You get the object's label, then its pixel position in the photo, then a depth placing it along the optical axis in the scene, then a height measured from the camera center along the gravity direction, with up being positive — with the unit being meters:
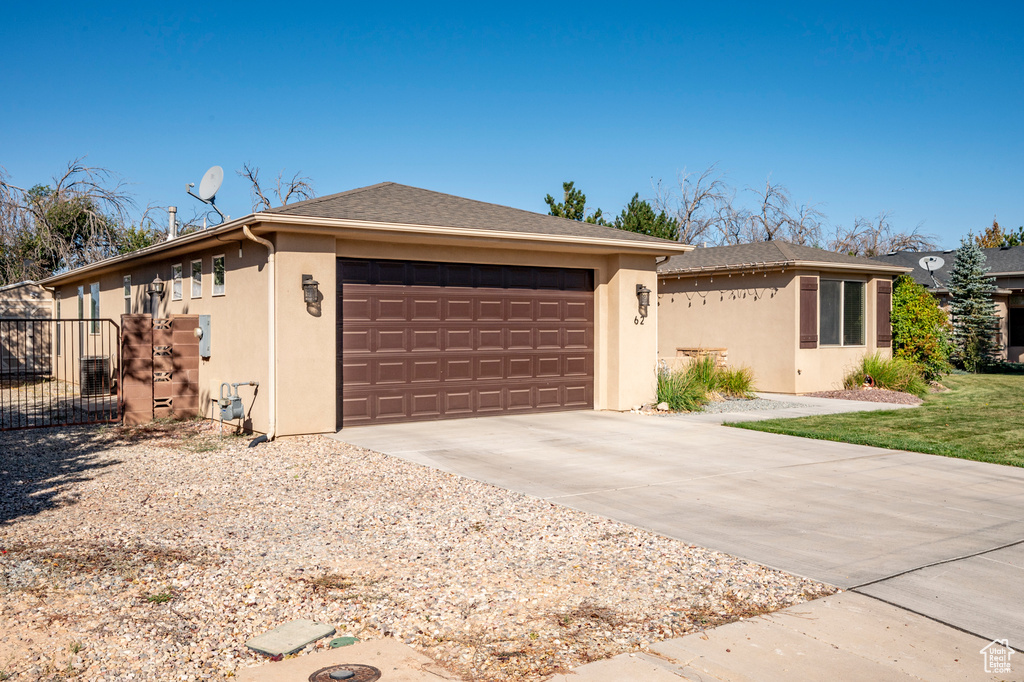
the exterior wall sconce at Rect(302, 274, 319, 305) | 9.80 +0.64
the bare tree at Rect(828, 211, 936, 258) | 45.84 +6.10
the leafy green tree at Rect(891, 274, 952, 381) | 17.61 +0.09
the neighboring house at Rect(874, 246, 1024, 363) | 24.78 +1.39
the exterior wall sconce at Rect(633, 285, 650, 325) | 12.85 +0.60
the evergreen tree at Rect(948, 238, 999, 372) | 23.64 +0.75
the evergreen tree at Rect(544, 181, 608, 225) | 27.14 +4.84
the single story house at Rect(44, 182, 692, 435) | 9.95 +0.48
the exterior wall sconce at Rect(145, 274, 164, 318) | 13.59 +0.90
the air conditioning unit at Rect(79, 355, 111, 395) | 16.48 -0.75
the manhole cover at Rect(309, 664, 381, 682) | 3.21 -1.47
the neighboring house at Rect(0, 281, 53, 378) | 22.56 +0.26
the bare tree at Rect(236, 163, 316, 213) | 32.50 +6.68
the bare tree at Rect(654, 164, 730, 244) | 39.00 +7.33
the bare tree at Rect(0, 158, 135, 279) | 18.39 +3.44
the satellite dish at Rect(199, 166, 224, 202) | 12.70 +2.71
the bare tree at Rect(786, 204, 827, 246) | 41.88 +6.44
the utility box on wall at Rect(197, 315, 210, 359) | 11.81 +0.09
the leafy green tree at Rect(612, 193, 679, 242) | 27.81 +4.45
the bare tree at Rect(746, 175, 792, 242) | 40.22 +6.91
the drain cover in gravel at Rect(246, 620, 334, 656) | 3.52 -1.47
